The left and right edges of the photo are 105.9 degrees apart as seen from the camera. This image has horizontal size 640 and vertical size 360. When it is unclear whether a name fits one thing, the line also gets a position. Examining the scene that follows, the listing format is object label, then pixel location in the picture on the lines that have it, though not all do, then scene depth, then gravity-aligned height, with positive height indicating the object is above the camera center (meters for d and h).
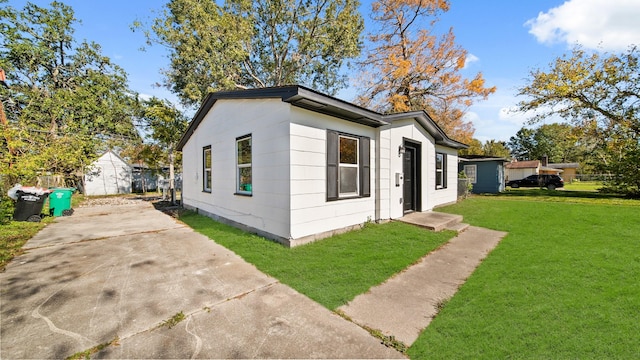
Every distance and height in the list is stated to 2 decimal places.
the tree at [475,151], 32.12 +3.33
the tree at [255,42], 13.10 +8.38
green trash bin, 8.07 -0.79
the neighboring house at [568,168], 38.43 +0.94
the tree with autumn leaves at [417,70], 15.71 +7.04
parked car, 21.94 -0.74
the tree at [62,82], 15.90 +7.18
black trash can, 6.77 -0.79
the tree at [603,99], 13.20 +4.40
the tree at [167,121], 13.52 +3.30
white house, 4.67 +0.33
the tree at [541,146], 45.75 +5.62
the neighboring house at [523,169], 30.36 +0.63
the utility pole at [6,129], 7.12 +1.48
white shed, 18.56 +0.15
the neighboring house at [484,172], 17.27 +0.18
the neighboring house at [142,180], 20.71 -0.20
